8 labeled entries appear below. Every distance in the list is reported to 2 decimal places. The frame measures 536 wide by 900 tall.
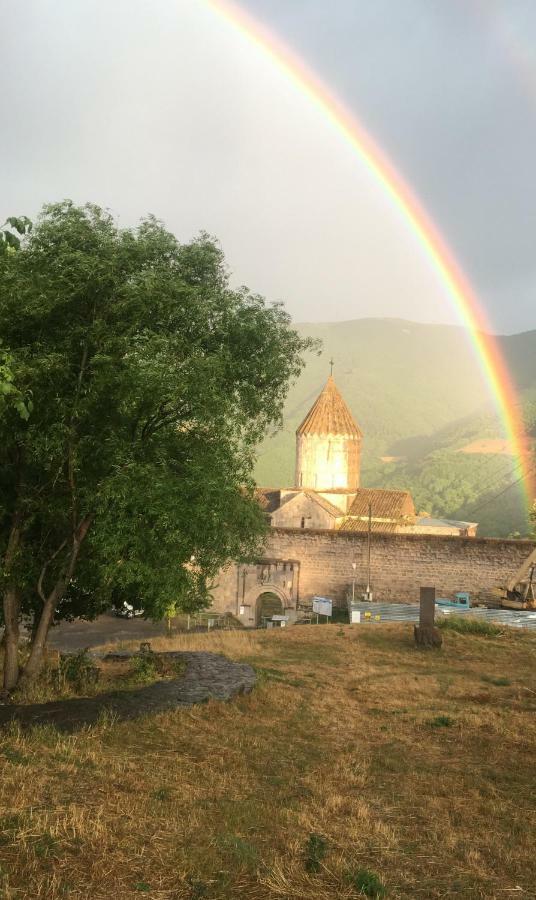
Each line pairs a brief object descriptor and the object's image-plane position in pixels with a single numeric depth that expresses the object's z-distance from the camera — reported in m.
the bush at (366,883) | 5.34
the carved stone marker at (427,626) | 19.61
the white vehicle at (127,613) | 31.23
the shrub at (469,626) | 21.50
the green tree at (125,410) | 10.20
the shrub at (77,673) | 12.52
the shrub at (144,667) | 13.71
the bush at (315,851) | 5.72
